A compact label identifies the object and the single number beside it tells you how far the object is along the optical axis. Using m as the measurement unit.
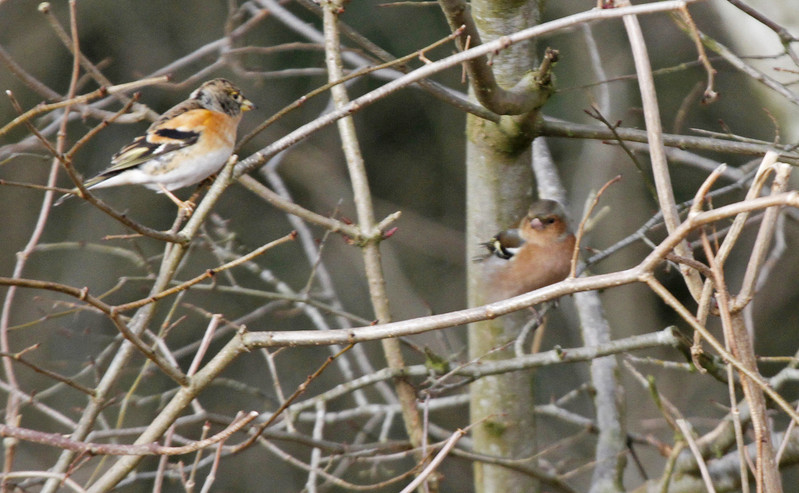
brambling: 6.84
